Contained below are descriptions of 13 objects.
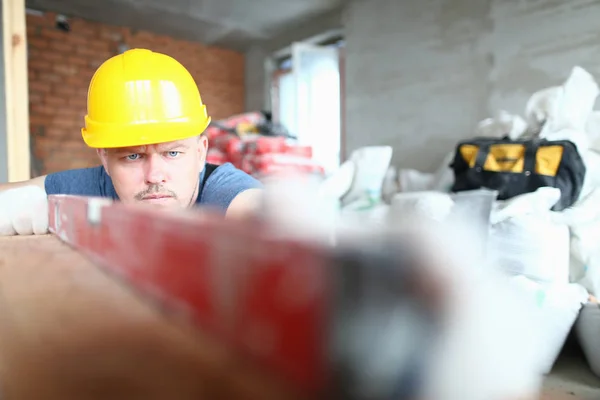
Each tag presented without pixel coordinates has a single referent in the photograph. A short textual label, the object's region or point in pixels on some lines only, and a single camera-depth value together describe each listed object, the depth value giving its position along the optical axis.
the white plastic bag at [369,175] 2.70
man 0.89
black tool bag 1.90
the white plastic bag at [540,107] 2.16
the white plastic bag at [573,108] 2.11
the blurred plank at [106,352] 0.19
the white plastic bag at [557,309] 1.46
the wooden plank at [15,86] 1.78
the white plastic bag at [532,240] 1.63
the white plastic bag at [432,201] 1.76
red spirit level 0.14
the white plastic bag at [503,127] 2.37
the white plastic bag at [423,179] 2.73
